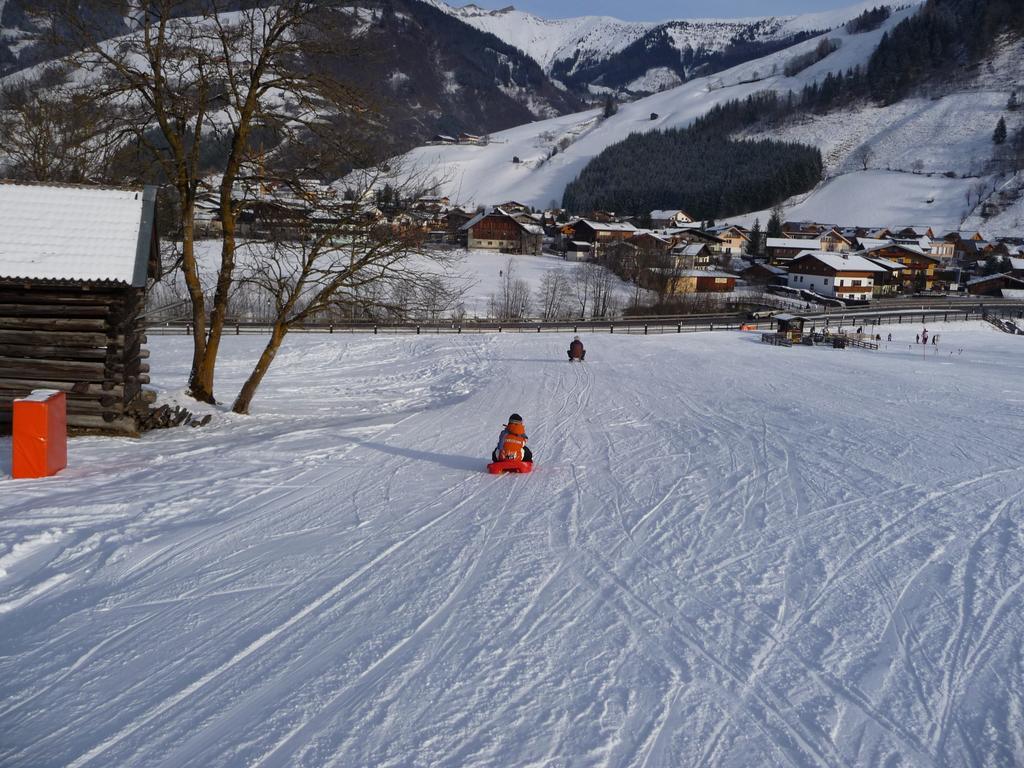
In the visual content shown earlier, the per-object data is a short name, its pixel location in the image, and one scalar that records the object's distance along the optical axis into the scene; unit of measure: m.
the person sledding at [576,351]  27.69
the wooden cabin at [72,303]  11.38
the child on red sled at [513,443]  11.09
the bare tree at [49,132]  13.23
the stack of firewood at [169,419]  12.99
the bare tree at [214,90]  12.64
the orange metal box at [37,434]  9.23
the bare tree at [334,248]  13.66
